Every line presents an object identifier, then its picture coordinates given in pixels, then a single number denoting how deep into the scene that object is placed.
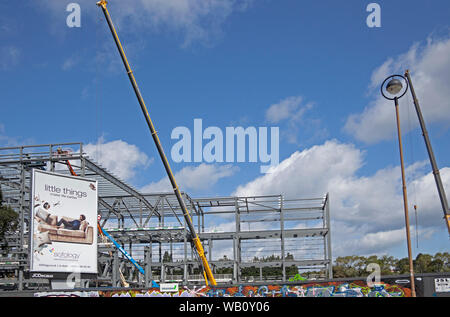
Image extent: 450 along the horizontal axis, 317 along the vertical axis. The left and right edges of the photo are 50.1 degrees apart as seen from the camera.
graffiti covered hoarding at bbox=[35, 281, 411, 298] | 23.59
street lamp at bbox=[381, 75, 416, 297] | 16.53
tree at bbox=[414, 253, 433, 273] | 85.44
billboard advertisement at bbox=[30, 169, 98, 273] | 37.81
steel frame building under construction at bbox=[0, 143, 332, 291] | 52.06
